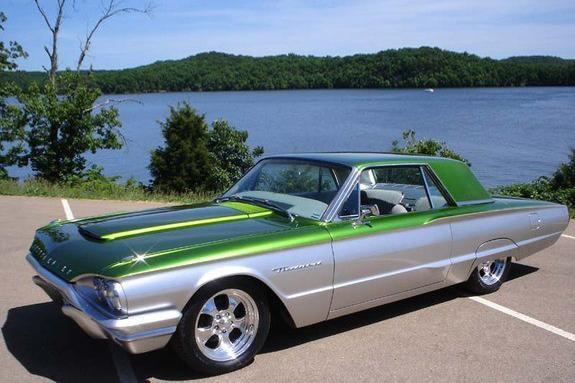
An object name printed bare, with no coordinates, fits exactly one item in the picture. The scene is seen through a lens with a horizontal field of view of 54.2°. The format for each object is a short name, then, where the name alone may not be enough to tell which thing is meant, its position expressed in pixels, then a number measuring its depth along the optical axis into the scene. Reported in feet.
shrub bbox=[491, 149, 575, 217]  41.73
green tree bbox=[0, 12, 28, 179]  59.93
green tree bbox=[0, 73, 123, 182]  59.98
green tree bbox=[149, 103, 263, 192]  68.23
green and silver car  11.55
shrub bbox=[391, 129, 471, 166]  51.18
